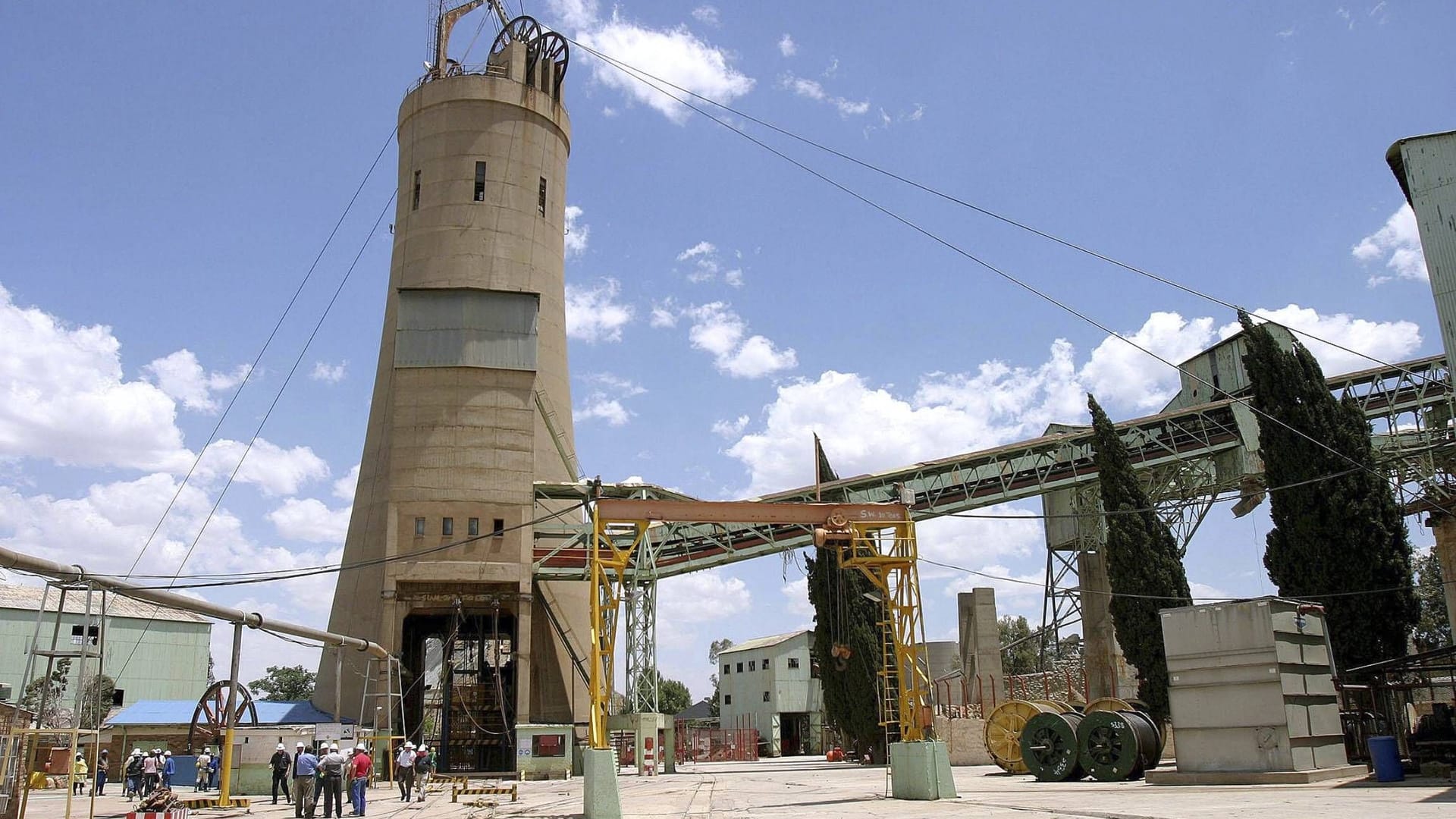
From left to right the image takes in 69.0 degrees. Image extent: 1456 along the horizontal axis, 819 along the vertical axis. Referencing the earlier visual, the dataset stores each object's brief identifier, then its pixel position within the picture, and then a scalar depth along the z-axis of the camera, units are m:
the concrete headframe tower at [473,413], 38.81
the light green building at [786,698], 67.88
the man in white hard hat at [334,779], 19.35
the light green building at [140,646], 61.12
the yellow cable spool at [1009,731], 28.59
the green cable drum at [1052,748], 23.44
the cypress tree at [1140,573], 30.80
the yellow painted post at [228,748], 22.39
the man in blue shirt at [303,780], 20.28
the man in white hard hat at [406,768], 25.75
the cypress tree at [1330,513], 25.62
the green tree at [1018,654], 81.50
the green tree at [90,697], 54.12
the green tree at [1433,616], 50.56
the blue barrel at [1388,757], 17.17
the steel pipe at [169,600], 17.09
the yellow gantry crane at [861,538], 20.98
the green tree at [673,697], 104.50
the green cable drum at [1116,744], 22.17
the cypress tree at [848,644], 39.16
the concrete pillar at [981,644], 40.56
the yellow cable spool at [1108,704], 26.20
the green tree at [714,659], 80.83
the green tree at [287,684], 106.56
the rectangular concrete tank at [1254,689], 18.64
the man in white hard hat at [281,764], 24.41
